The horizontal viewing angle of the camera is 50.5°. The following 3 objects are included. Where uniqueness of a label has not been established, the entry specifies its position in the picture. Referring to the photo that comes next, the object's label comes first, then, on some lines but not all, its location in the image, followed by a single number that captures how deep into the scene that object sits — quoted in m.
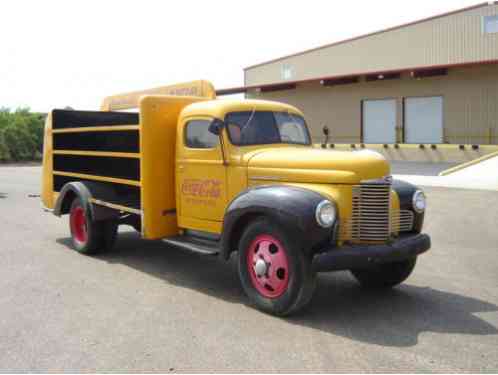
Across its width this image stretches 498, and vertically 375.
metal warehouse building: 26.98
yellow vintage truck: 5.01
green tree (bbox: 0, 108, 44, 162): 39.38
